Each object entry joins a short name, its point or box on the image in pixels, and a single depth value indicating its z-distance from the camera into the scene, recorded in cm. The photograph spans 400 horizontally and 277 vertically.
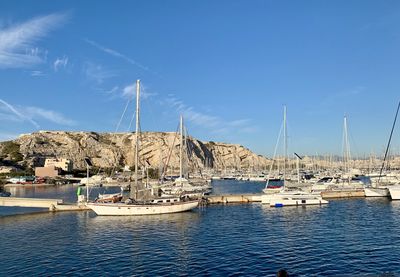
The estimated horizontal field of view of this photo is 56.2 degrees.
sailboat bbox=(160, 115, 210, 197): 7319
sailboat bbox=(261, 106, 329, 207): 5841
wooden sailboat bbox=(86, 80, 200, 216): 4953
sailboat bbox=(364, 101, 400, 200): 6388
